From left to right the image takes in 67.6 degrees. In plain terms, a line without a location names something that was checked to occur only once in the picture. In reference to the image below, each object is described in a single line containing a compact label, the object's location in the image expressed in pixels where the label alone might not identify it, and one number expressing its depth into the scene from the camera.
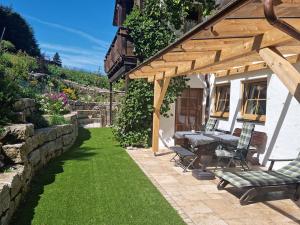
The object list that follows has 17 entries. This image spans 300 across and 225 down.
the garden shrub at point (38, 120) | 5.71
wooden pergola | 2.29
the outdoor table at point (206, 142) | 5.61
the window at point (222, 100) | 7.53
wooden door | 8.21
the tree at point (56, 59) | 23.42
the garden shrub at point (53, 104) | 7.94
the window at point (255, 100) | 6.12
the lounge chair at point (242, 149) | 5.35
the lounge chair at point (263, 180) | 3.73
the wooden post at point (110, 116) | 12.40
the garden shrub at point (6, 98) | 4.56
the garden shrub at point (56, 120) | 6.76
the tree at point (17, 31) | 23.53
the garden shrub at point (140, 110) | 7.79
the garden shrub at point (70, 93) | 15.14
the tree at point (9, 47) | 16.35
